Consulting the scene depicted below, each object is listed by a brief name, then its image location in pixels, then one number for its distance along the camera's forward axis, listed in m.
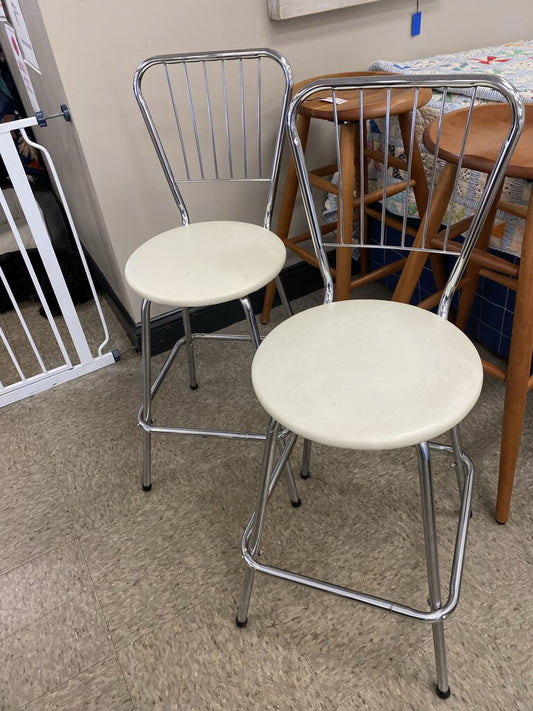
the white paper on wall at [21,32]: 1.71
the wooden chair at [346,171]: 1.38
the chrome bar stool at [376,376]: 0.81
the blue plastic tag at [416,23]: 1.89
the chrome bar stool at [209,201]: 1.17
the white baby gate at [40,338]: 1.58
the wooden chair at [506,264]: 1.04
